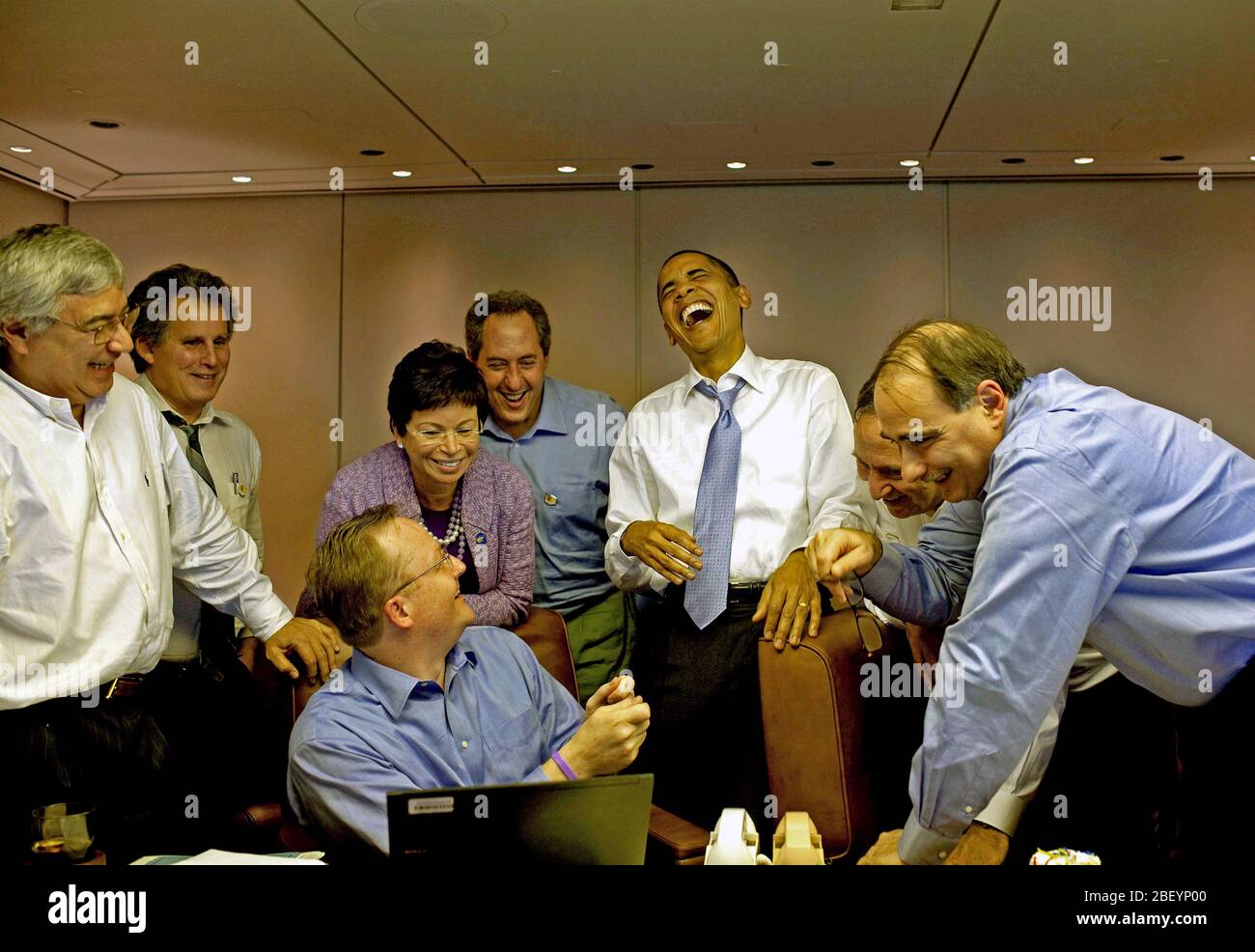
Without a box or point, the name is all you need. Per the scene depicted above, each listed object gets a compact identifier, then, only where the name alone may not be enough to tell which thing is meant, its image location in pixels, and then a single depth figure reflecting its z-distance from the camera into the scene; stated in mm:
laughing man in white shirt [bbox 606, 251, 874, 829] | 3061
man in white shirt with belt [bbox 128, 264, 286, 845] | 2885
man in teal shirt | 3477
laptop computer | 1574
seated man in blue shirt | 2006
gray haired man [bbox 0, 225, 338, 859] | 2408
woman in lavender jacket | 2977
